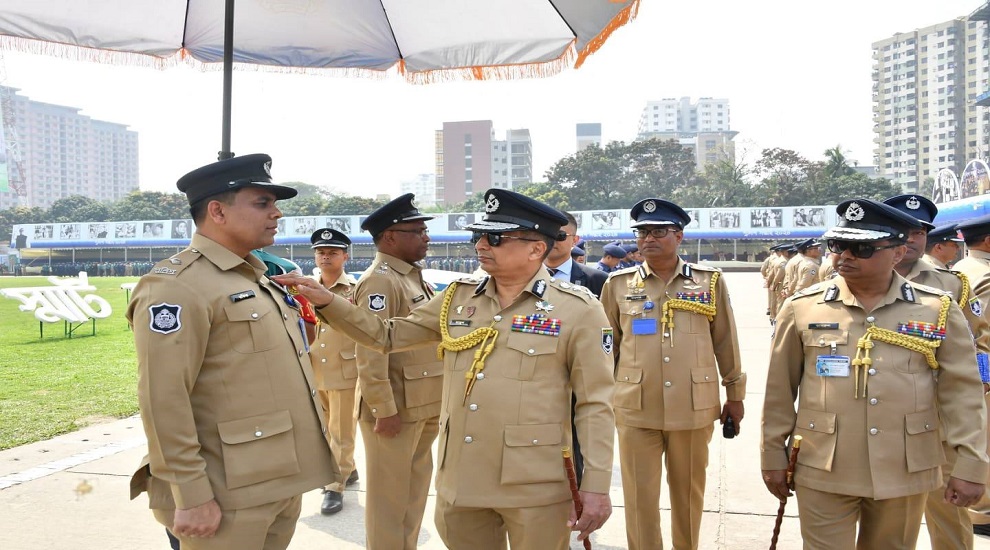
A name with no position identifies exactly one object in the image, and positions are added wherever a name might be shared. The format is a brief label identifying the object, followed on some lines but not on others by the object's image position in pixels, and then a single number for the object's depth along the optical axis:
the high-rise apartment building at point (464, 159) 116.25
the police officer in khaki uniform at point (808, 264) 13.02
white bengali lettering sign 14.32
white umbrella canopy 3.71
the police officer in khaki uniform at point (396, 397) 3.66
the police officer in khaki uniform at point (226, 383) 2.23
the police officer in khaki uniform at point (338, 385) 5.39
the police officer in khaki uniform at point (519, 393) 2.54
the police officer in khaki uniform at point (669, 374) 3.91
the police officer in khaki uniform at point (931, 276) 4.03
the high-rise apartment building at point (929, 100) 116.69
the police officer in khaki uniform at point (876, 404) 2.84
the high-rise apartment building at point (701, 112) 195.88
